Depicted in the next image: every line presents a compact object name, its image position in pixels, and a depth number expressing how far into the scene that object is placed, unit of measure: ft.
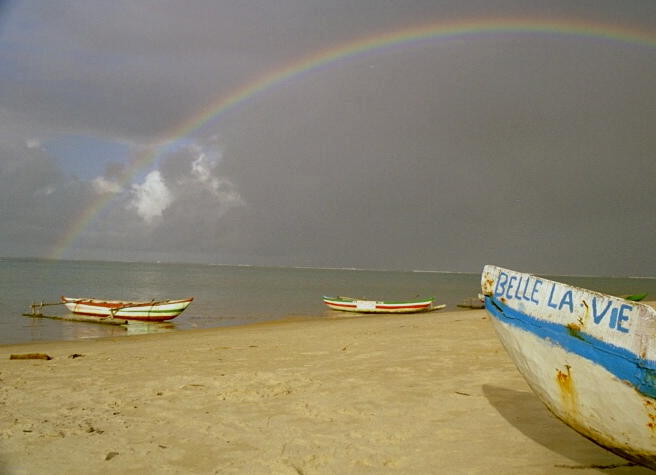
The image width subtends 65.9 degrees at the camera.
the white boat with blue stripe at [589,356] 11.14
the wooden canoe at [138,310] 84.89
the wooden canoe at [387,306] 113.39
